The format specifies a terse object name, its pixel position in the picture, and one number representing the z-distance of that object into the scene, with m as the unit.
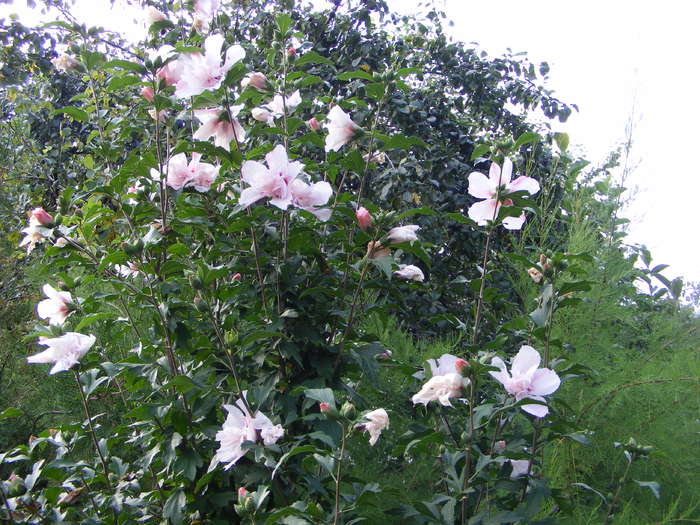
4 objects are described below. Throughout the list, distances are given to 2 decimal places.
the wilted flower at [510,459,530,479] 1.24
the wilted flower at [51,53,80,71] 1.78
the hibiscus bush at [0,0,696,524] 1.17
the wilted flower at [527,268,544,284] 1.33
